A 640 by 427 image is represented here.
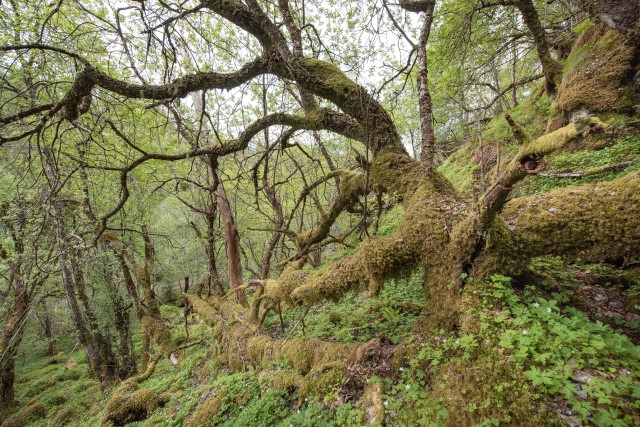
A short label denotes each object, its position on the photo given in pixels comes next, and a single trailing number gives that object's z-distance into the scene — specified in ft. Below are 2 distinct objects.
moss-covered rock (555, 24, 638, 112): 14.61
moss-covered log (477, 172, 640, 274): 6.09
